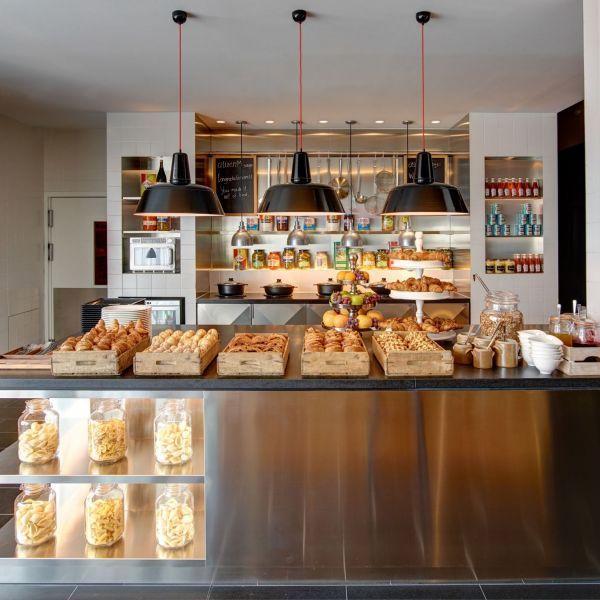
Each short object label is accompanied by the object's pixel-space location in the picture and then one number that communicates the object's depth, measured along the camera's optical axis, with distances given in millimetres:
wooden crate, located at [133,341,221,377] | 2461
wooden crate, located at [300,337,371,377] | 2434
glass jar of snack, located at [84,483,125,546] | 2521
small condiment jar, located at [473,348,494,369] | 2582
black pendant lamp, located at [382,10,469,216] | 3090
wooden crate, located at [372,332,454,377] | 2420
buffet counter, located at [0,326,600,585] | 2451
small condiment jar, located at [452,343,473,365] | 2641
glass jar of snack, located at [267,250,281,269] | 6934
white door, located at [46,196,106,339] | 7332
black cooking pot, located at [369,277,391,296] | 6281
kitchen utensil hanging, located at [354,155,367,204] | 6859
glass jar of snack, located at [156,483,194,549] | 2518
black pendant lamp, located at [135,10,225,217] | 2904
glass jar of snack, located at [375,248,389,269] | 6918
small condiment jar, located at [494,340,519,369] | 2617
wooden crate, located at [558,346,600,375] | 2455
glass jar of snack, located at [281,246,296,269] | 6914
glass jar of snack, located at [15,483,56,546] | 2533
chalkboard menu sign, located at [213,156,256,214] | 6848
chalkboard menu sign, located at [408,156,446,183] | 6766
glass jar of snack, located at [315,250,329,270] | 6961
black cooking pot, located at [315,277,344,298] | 6297
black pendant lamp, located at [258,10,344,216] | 2799
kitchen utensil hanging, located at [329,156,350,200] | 6809
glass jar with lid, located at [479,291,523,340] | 2832
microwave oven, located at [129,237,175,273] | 6137
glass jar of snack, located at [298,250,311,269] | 6927
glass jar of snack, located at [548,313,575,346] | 2668
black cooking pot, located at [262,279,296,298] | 6348
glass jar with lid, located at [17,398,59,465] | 2525
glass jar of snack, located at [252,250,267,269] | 6949
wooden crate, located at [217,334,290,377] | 2455
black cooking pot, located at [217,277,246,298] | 6344
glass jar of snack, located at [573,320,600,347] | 2617
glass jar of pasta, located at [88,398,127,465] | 2537
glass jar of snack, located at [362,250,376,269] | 6914
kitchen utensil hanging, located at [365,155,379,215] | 6859
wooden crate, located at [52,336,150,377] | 2465
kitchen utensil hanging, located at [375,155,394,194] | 6812
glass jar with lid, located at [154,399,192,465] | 2541
